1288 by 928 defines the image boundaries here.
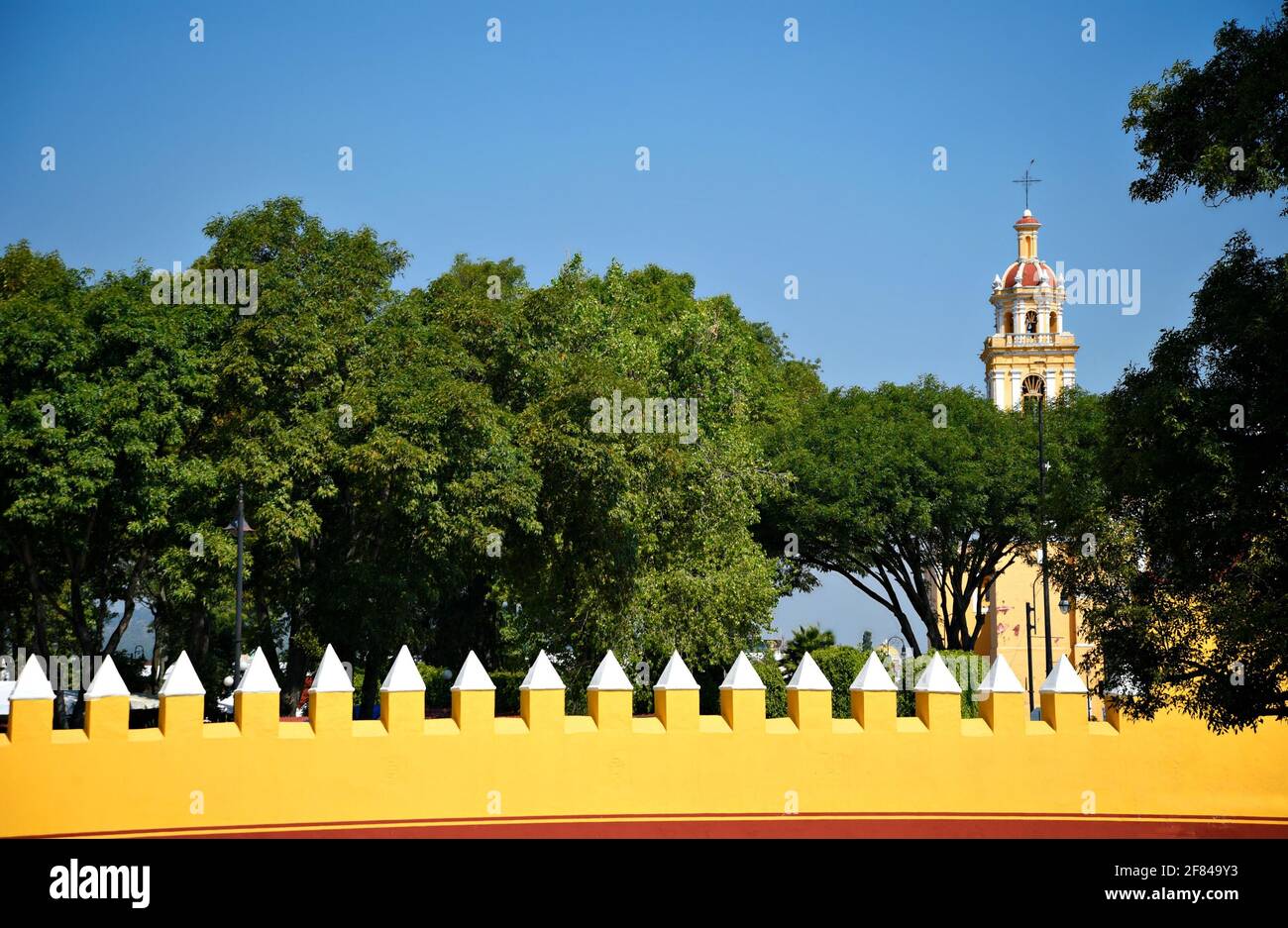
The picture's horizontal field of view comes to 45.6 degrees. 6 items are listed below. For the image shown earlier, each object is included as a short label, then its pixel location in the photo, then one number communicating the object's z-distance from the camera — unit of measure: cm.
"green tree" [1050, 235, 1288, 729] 1614
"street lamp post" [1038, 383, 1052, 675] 3381
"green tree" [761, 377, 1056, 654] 4112
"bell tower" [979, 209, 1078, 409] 6488
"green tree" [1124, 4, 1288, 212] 1641
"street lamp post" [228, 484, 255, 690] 2438
